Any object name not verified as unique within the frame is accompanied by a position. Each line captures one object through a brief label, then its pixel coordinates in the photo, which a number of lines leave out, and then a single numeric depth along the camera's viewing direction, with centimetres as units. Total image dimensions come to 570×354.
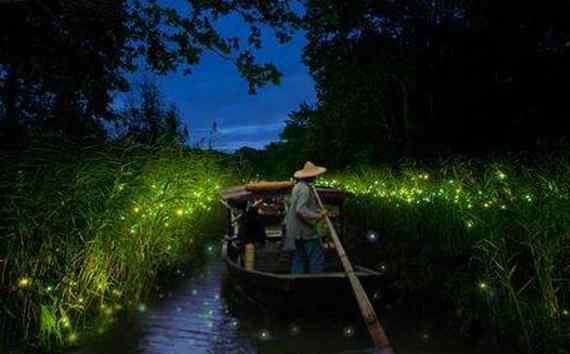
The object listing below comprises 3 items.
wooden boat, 966
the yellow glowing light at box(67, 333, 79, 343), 821
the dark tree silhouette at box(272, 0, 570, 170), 2542
